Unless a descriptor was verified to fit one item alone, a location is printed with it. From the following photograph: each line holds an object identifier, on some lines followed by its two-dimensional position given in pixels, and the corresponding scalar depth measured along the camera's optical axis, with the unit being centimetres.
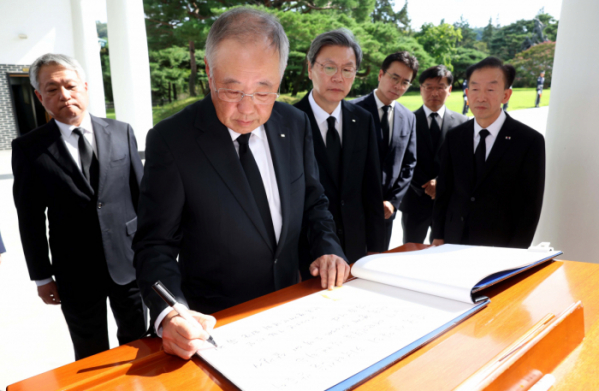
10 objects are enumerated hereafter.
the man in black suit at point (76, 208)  201
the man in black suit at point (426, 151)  351
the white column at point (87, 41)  898
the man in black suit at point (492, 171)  223
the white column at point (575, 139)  234
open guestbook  73
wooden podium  72
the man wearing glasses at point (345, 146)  242
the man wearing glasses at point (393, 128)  313
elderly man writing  115
